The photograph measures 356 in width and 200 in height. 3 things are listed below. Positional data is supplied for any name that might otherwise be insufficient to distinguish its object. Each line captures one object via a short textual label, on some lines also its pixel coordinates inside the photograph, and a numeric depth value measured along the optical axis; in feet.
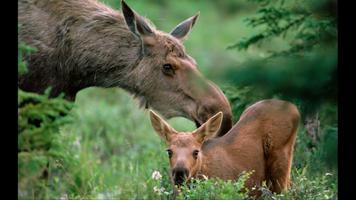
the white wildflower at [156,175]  47.87
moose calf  47.88
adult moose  50.21
